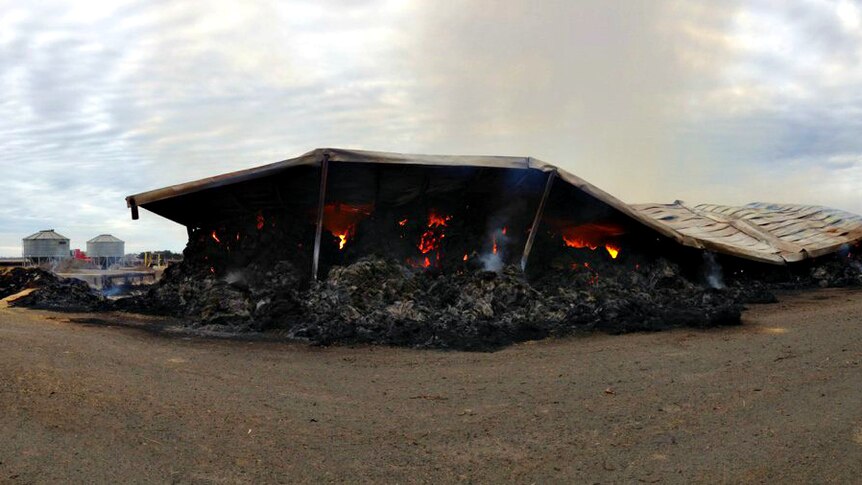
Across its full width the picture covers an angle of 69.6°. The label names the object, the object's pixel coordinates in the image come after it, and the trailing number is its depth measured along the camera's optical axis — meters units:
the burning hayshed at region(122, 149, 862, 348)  11.34
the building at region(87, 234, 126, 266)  44.42
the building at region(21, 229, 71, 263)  39.94
